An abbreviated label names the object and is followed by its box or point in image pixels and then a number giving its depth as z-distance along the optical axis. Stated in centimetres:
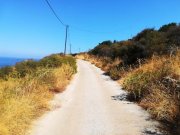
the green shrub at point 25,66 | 994
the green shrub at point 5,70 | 1053
